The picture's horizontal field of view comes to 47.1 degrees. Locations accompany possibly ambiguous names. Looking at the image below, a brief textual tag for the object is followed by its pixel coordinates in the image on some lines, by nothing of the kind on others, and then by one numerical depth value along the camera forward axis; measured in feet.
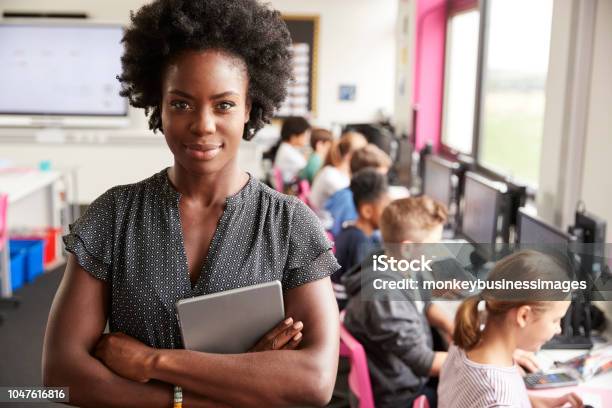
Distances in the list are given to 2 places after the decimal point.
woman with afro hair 3.73
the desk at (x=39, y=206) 17.57
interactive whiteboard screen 21.13
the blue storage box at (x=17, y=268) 16.28
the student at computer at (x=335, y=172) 15.37
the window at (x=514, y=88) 13.43
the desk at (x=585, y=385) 6.03
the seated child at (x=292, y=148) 20.27
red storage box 17.69
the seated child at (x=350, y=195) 13.82
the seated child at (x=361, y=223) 10.68
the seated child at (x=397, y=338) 7.48
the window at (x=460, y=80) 19.44
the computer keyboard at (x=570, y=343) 7.29
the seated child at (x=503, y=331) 4.94
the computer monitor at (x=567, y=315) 6.97
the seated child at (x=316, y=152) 18.80
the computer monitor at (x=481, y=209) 9.70
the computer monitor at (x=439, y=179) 12.73
